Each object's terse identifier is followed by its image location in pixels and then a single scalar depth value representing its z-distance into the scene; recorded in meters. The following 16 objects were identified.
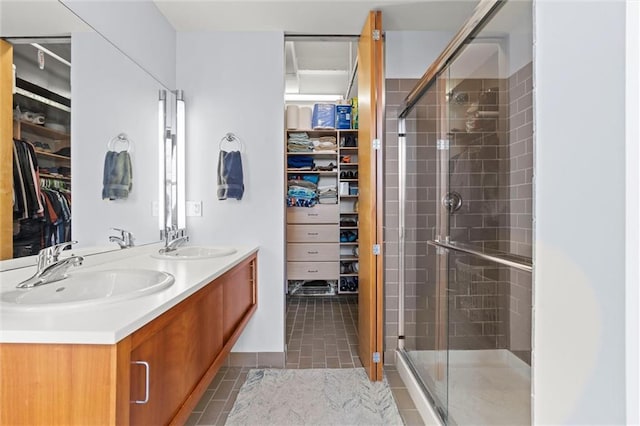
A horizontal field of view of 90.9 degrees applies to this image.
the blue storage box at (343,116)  3.70
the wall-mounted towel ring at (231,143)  2.29
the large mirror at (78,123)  1.14
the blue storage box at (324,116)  3.64
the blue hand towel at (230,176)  2.19
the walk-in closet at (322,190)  3.59
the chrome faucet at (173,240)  1.97
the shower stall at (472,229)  1.53
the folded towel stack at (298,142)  3.71
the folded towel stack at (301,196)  3.73
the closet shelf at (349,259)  3.84
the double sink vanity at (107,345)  0.71
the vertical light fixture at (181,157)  2.25
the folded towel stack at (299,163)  3.83
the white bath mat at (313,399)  1.66
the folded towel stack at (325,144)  3.76
